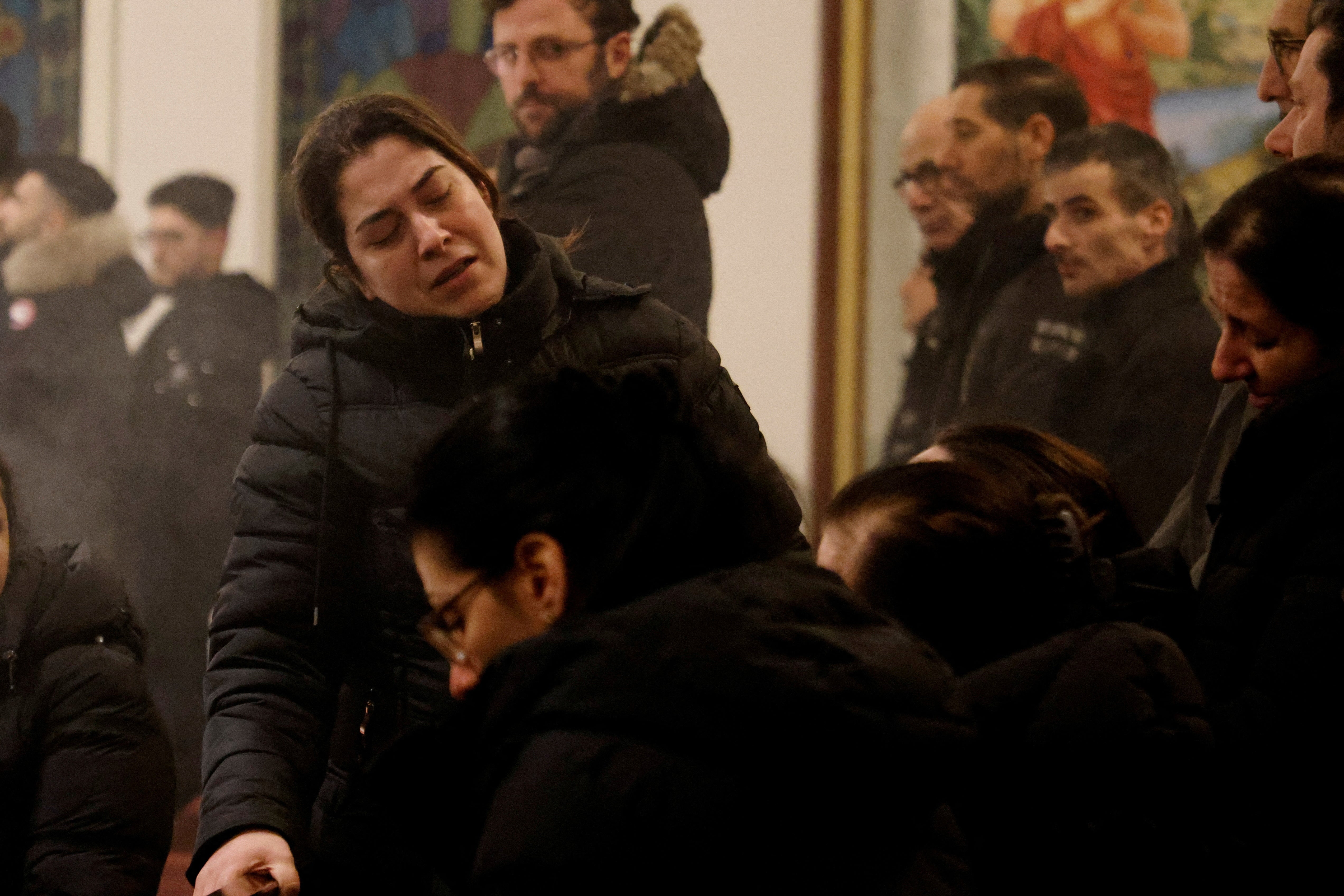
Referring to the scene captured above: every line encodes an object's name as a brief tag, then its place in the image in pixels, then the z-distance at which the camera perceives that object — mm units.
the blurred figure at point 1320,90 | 3957
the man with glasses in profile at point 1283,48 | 4523
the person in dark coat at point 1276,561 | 2926
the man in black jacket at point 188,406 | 5852
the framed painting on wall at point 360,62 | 5711
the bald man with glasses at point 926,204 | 5535
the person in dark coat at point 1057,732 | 2678
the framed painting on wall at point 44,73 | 6359
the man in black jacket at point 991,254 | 5387
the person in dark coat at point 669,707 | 2084
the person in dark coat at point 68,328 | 6145
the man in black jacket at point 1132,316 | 5047
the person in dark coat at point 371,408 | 3977
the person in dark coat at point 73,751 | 4344
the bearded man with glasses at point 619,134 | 5277
